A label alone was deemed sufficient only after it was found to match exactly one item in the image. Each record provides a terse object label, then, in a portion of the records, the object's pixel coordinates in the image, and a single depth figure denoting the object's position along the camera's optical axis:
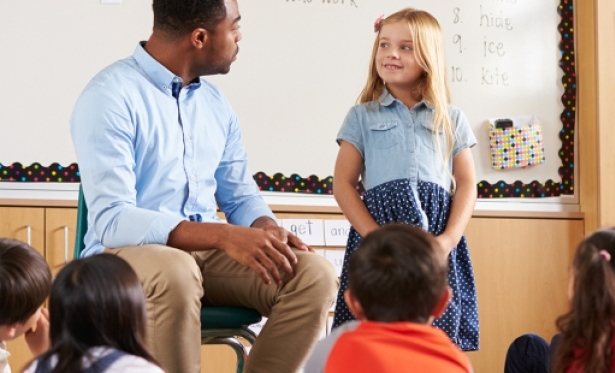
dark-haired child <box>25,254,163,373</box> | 2.88
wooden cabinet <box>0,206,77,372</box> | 4.77
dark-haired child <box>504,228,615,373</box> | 3.17
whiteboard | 4.82
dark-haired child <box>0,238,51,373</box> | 3.20
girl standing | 4.01
